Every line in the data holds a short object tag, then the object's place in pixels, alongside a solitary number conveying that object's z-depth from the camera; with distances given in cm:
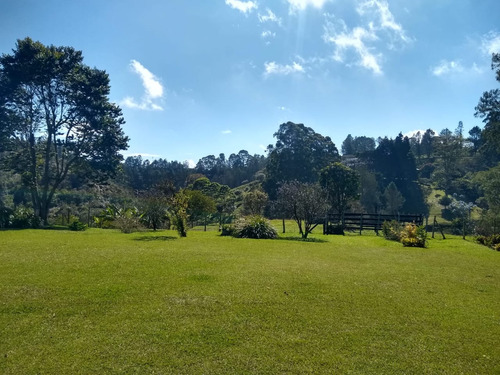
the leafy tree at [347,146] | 11326
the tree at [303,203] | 2138
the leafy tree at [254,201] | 2828
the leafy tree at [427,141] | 10642
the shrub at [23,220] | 2294
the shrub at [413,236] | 1670
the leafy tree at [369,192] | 5712
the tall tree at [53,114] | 2625
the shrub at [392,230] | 2008
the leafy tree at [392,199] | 5353
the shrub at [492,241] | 1632
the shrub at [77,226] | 2286
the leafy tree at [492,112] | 2714
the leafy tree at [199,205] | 2894
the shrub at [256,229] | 1953
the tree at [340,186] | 4209
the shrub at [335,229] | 2527
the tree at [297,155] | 6078
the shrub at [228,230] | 2072
